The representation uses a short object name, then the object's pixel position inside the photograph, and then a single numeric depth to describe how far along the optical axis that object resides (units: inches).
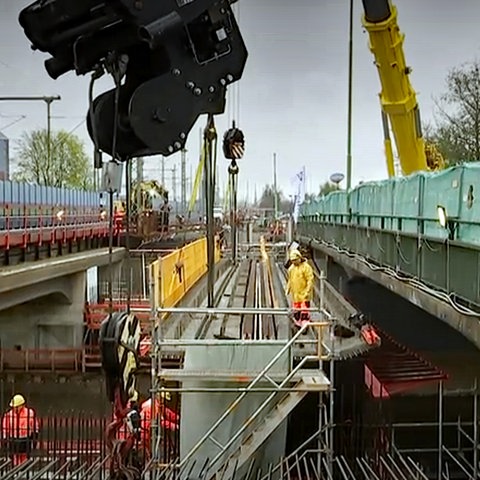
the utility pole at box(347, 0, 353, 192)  984.3
